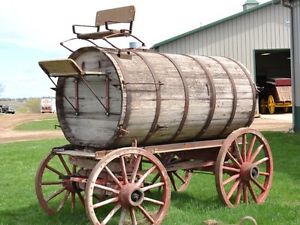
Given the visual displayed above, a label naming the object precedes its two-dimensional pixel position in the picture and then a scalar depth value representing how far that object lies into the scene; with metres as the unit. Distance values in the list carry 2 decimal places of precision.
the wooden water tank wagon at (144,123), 5.68
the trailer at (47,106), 47.69
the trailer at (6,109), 50.15
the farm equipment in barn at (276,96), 31.38
